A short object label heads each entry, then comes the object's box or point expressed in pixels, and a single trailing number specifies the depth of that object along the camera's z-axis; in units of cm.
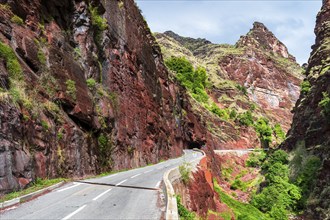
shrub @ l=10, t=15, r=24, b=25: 1957
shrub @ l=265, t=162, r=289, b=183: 4291
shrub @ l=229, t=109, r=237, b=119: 9739
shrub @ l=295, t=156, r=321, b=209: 3819
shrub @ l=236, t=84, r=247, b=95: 12935
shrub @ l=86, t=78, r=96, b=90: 2692
